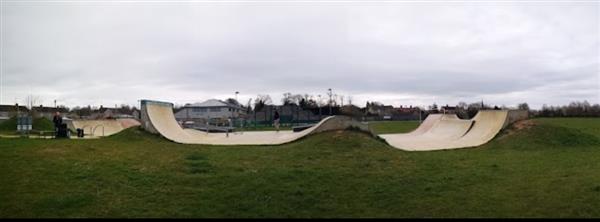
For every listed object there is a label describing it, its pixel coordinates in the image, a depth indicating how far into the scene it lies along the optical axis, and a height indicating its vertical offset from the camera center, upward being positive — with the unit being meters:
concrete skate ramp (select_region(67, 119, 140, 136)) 27.09 -0.06
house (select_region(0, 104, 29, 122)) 78.16 +3.09
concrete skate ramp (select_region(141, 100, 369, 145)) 16.06 -0.28
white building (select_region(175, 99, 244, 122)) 85.19 +2.30
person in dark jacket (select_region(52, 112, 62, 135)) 18.78 +0.19
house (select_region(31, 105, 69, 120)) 79.24 +2.71
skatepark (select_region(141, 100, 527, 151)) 16.31 -0.53
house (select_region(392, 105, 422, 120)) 79.69 +0.86
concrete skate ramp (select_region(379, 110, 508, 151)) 17.78 -0.76
